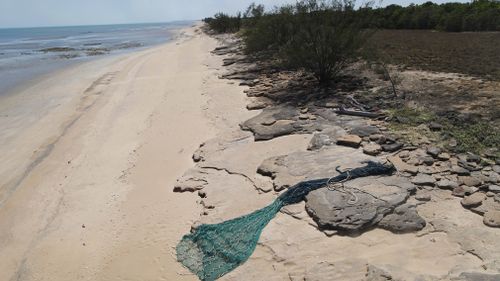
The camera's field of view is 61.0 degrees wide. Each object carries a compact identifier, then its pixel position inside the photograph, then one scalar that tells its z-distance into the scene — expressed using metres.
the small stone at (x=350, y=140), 6.25
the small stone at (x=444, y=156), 5.48
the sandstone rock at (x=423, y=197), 4.65
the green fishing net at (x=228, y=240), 4.15
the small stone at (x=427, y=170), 5.21
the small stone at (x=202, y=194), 5.58
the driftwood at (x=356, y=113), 7.54
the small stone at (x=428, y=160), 5.43
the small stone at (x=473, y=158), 5.36
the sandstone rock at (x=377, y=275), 3.52
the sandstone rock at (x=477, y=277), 3.36
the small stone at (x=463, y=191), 4.68
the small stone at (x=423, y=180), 4.98
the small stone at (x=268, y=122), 7.82
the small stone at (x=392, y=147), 5.98
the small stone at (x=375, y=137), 6.37
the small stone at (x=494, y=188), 4.68
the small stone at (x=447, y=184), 4.86
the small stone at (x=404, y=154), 5.72
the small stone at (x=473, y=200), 4.44
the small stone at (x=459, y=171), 5.10
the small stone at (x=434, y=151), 5.60
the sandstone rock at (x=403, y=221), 4.20
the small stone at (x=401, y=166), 5.29
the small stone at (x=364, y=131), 6.64
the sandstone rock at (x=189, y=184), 5.82
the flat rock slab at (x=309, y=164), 5.50
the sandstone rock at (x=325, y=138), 6.47
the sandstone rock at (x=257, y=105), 9.24
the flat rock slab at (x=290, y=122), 7.30
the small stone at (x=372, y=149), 5.92
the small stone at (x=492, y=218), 4.09
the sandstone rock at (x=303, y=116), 7.95
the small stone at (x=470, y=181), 4.83
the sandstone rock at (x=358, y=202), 4.38
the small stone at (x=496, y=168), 5.07
